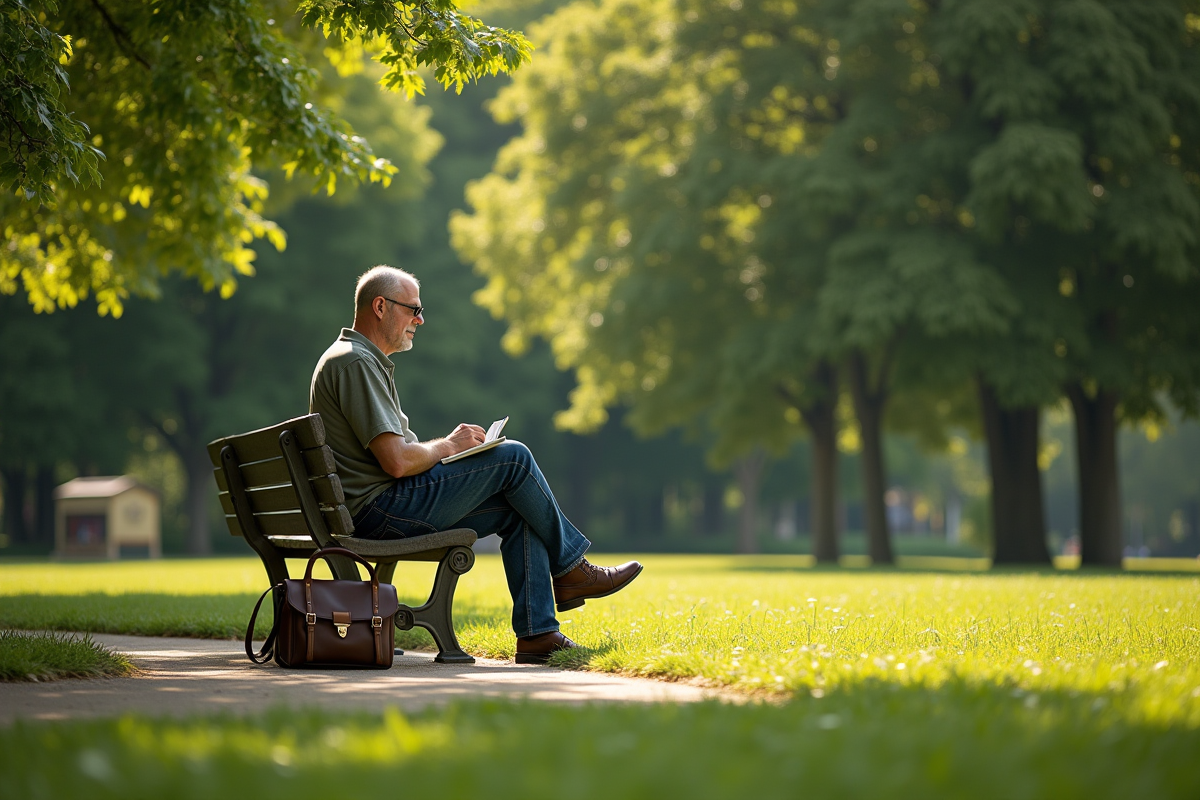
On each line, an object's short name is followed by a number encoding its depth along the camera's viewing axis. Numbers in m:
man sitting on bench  5.93
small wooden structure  30.78
